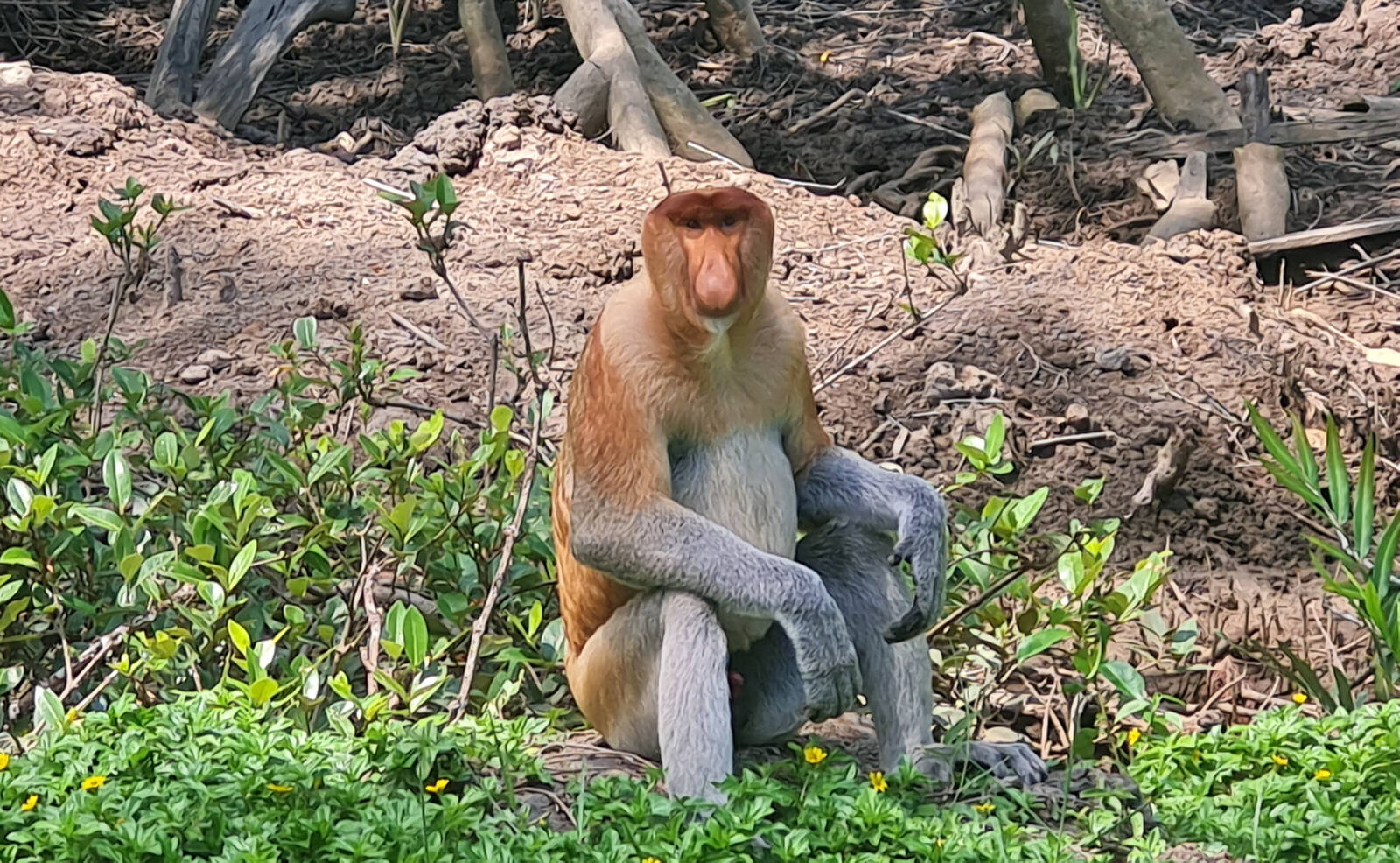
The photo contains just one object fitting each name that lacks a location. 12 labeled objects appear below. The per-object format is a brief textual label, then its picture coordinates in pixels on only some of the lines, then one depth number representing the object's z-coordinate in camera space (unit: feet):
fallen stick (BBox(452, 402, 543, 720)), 26.53
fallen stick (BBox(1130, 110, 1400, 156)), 49.47
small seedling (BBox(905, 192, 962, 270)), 36.06
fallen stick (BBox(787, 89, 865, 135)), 57.06
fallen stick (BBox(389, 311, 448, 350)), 39.50
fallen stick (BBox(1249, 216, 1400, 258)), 44.11
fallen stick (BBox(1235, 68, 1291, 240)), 45.34
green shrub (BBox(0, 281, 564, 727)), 26.71
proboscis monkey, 23.22
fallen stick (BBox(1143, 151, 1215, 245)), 45.60
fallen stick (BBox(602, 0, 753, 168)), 52.19
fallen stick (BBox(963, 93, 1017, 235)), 46.42
